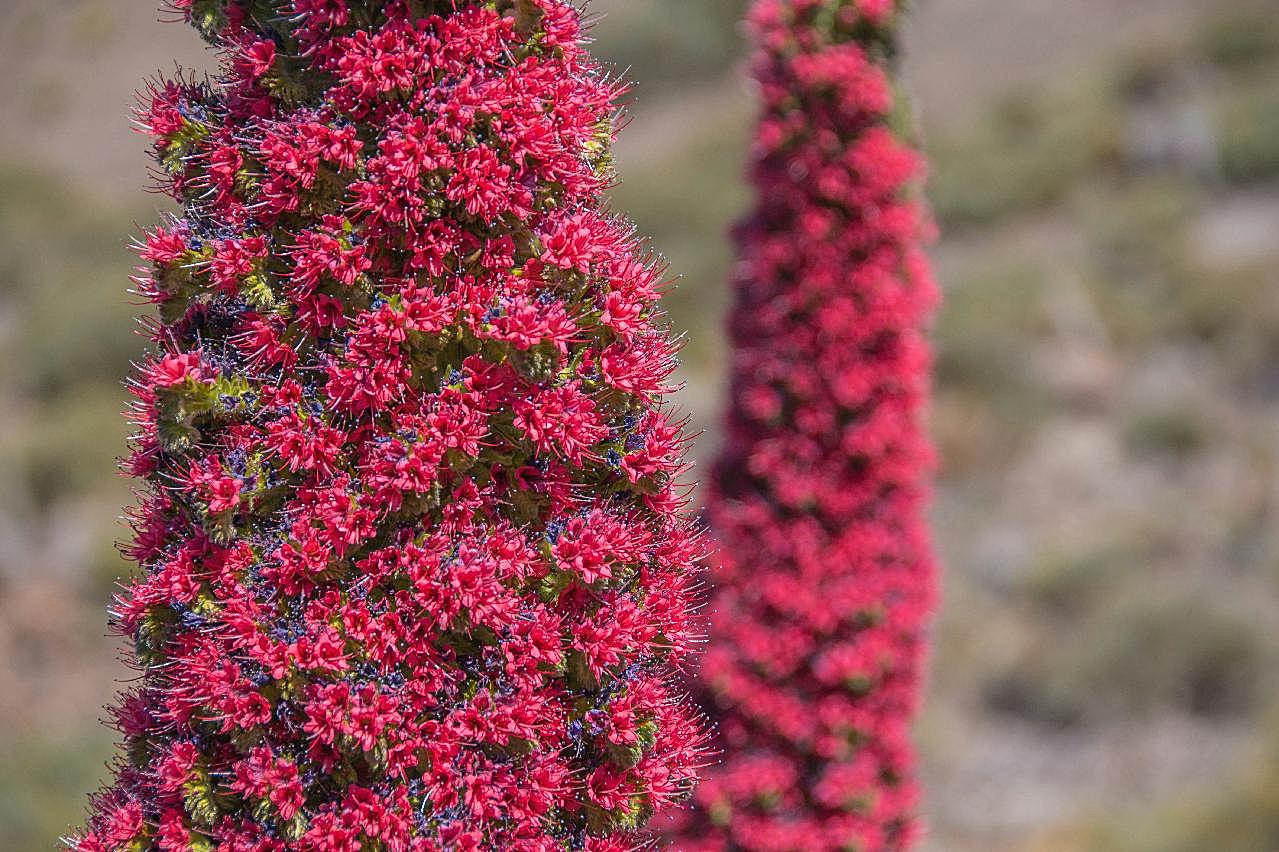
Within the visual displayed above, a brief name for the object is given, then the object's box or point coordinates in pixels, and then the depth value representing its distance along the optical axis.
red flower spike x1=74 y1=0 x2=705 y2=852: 4.62
